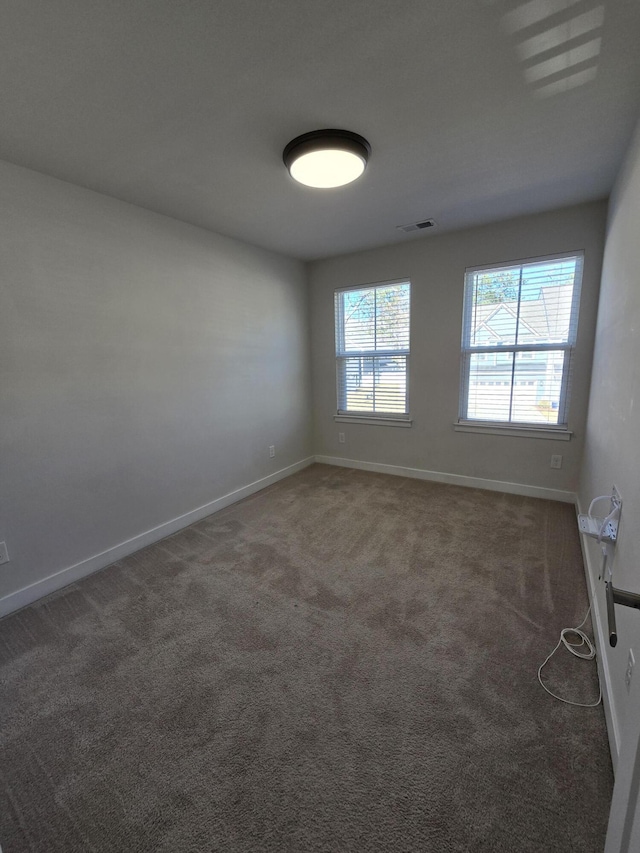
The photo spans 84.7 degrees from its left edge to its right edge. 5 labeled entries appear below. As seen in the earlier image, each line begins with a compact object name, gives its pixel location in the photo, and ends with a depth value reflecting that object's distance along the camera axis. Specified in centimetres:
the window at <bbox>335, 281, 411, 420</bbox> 384
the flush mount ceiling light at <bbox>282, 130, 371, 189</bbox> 177
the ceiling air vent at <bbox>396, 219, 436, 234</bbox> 306
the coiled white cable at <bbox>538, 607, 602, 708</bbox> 163
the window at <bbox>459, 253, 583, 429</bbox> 304
